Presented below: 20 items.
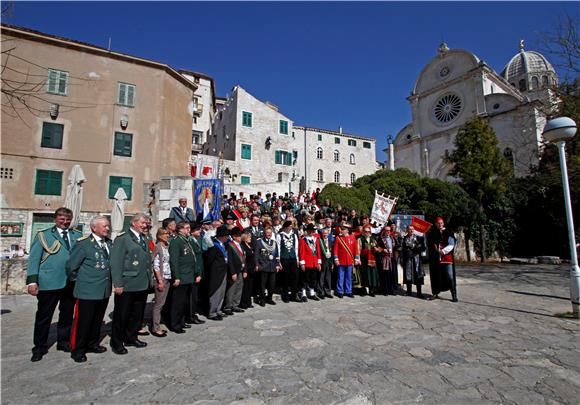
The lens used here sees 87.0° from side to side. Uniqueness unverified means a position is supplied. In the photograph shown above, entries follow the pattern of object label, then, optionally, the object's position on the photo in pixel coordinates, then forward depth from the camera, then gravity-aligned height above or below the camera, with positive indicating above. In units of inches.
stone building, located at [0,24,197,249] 692.1 +263.3
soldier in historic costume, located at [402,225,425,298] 326.6 -24.5
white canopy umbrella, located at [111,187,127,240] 458.0 +37.4
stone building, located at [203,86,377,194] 1349.7 +458.8
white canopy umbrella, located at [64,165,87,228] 399.5 +62.8
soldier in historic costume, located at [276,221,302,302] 297.9 -21.5
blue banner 503.5 +72.2
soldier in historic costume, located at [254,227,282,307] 280.1 -21.2
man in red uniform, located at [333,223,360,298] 322.3 -18.9
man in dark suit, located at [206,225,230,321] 236.7 -29.2
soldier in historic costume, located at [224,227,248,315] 249.8 -28.6
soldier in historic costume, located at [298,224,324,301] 304.0 -21.8
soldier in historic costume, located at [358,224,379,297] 335.0 -24.3
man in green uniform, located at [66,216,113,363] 161.2 -26.4
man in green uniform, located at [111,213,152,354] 169.5 -25.2
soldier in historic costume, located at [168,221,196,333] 204.5 -24.0
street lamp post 238.5 +56.4
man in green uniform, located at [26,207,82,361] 163.8 -23.3
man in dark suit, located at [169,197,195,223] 367.6 +32.1
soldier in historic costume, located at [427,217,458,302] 306.2 -20.9
